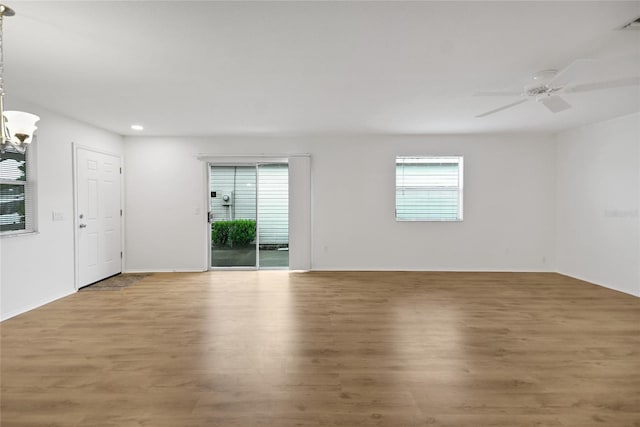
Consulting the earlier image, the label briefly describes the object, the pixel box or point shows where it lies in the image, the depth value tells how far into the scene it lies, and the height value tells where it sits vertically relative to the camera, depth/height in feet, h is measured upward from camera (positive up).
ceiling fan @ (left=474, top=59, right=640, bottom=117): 8.89 +3.62
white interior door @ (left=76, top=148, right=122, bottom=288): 15.84 -0.35
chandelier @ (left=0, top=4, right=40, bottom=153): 6.35 +1.66
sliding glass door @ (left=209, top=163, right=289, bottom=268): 20.03 +0.13
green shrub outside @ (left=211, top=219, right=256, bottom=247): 20.24 -1.43
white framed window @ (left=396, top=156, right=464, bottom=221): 20.11 +1.23
